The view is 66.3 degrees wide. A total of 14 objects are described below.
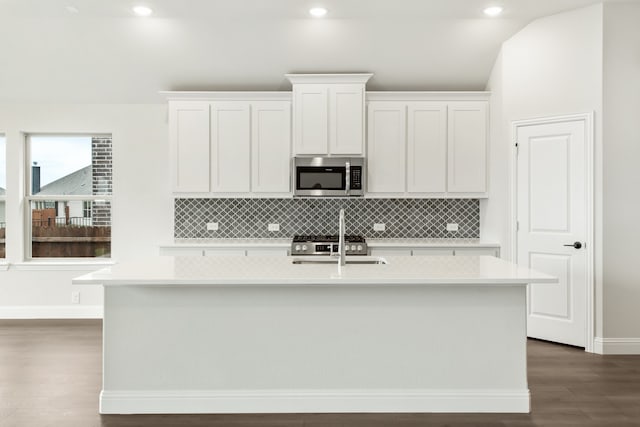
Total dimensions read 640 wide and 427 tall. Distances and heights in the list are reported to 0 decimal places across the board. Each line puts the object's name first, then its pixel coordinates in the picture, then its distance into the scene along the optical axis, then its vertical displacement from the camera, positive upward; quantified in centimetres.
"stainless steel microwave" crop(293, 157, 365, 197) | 502 +43
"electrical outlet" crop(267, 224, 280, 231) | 549 -13
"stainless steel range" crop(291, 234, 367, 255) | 490 -31
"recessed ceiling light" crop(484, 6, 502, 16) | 424 +181
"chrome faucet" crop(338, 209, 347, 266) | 316 -21
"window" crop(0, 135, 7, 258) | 546 +28
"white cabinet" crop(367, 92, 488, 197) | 515 +78
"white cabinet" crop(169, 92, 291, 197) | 512 +75
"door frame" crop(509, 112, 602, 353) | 414 -6
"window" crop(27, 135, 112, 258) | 555 +27
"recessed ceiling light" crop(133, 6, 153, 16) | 423 +179
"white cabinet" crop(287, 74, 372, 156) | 502 +104
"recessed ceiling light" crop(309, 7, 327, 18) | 430 +181
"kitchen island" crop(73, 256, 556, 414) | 290 -78
